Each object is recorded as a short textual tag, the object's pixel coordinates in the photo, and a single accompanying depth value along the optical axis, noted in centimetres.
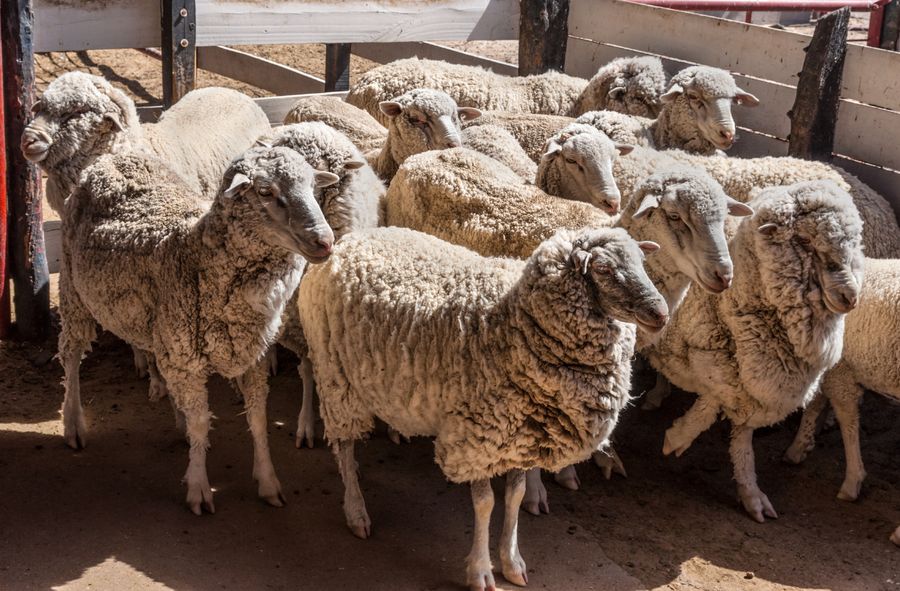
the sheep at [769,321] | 505
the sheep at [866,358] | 543
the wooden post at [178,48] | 696
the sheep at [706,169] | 591
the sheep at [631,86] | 764
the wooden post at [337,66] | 933
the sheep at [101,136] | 582
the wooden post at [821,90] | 677
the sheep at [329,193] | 531
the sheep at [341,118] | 693
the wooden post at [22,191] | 629
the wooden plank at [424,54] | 930
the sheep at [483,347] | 410
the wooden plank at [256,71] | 932
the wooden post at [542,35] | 847
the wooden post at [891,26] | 784
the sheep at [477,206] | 537
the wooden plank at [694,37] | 723
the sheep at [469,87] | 769
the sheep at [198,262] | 453
